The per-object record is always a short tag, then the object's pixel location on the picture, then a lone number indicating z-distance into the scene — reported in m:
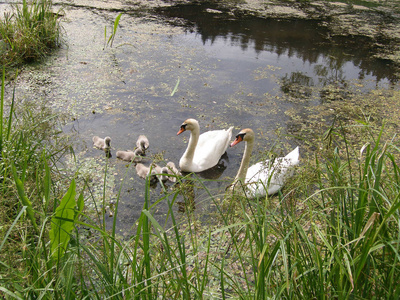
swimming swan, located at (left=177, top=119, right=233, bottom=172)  3.81
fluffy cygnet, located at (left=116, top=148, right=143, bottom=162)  3.78
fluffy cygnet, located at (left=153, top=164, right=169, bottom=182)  3.68
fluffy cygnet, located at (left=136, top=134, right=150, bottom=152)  3.88
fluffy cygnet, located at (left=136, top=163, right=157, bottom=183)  3.60
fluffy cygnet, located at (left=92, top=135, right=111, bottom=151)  3.82
